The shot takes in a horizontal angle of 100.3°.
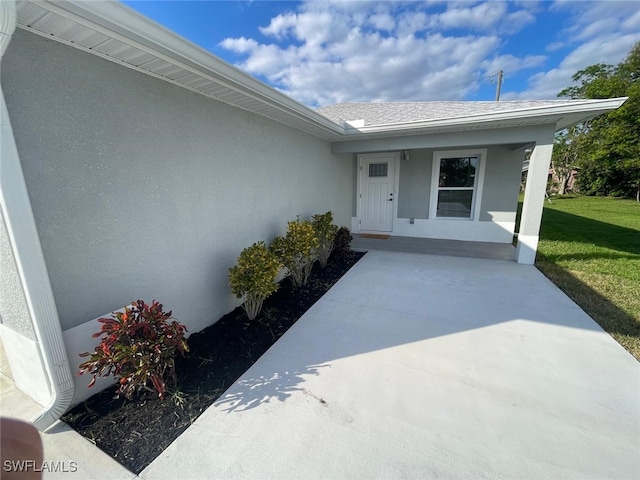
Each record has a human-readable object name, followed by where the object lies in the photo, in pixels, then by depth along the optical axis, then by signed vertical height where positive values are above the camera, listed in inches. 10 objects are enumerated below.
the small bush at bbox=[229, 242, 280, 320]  128.0 -44.2
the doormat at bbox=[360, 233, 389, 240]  310.5 -62.3
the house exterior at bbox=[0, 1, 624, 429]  69.2 +6.0
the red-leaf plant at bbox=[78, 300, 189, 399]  75.2 -47.0
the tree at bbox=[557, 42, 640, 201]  700.7 +125.8
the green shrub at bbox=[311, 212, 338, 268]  208.4 -39.0
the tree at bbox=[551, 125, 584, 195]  869.2 +86.1
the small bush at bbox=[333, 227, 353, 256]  239.3 -52.2
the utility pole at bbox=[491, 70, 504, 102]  665.9 +245.4
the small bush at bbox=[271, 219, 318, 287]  165.9 -40.3
